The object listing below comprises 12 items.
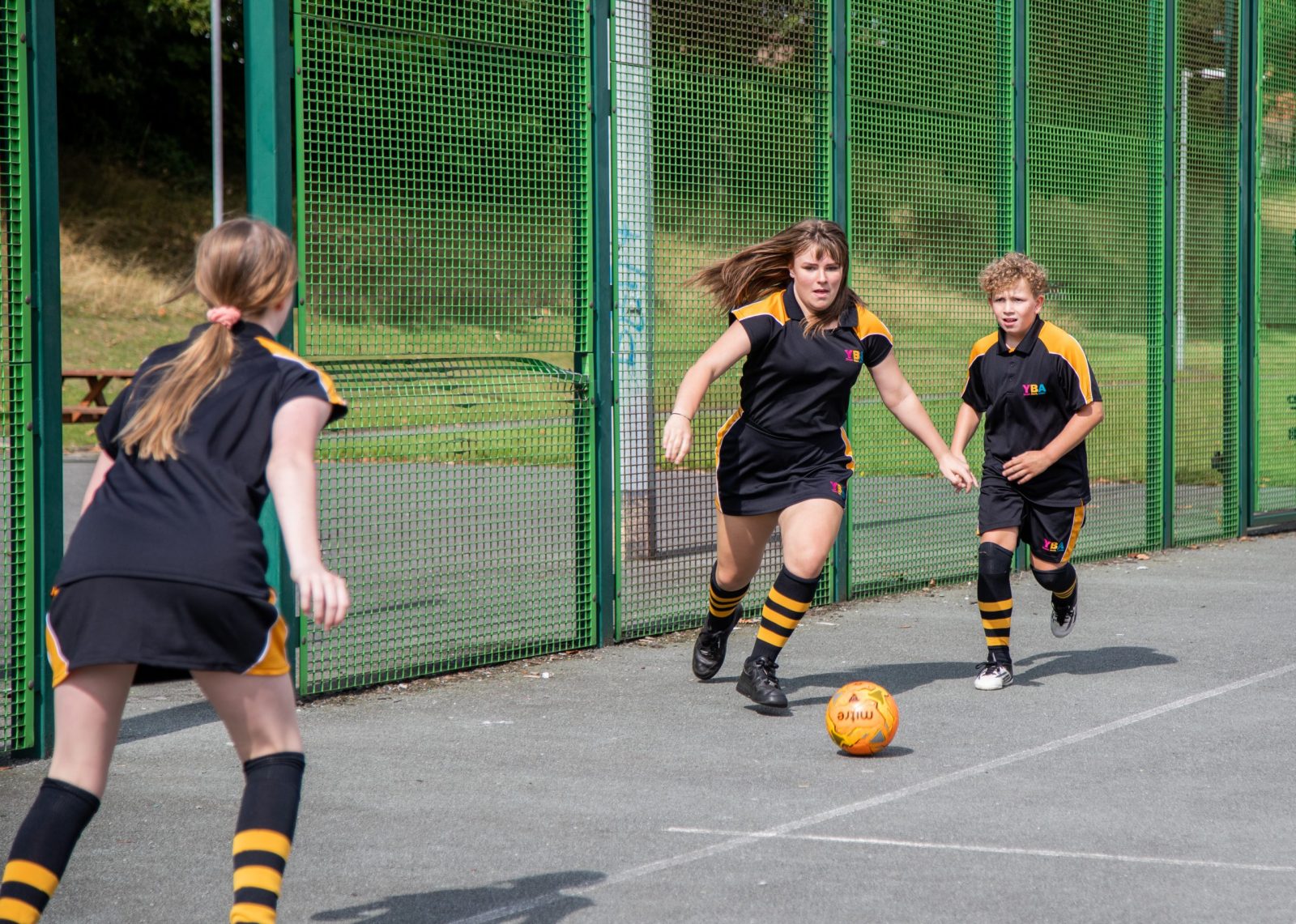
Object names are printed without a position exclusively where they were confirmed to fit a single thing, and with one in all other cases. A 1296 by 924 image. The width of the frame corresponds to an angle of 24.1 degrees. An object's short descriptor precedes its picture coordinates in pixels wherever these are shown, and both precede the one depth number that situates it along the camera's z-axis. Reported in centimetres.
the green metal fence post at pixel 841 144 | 1681
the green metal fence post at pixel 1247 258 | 2255
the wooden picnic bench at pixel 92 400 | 3657
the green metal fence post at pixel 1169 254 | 2114
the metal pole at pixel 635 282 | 1438
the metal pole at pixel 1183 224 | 2163
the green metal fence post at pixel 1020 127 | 1910
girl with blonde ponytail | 598
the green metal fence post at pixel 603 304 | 1405
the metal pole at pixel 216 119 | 3097
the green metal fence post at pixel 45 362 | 1047
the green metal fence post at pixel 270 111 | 1147
